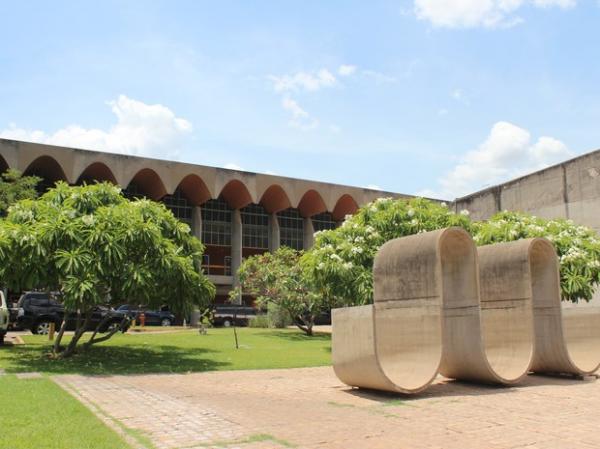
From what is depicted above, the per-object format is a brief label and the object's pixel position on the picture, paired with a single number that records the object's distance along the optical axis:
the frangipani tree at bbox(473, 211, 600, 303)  19.52
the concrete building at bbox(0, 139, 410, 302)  40.84
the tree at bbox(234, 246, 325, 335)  30.69
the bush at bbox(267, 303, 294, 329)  34.86
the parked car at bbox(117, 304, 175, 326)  37.25
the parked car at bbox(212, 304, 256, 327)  39.88
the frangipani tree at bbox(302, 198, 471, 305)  19.70
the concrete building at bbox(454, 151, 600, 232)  28.36
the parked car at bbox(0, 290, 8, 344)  19.56
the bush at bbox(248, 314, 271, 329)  37.28
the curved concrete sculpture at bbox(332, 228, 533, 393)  10.19
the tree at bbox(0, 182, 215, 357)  13.70
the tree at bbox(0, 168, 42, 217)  29.48
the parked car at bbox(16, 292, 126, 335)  25.25
